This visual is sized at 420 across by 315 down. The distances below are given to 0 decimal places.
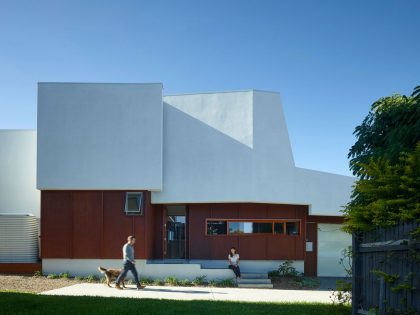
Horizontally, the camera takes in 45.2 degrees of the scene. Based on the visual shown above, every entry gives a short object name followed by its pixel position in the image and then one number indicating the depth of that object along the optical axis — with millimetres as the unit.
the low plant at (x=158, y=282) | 19198
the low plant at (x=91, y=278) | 19469
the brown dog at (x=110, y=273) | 17466
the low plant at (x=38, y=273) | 19997
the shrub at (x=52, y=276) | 19620
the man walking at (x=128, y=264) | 17016
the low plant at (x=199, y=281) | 19234
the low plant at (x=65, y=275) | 19781
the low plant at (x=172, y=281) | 19156
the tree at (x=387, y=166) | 7637
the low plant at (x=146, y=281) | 19266
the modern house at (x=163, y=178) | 20266
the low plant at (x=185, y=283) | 19078
